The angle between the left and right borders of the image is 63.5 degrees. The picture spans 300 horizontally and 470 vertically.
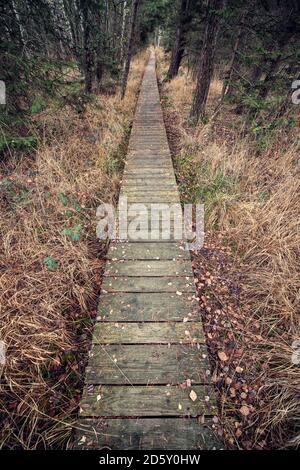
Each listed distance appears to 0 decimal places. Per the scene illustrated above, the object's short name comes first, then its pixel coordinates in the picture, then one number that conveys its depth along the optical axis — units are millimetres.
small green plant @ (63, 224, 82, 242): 3091
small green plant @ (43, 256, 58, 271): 2719
